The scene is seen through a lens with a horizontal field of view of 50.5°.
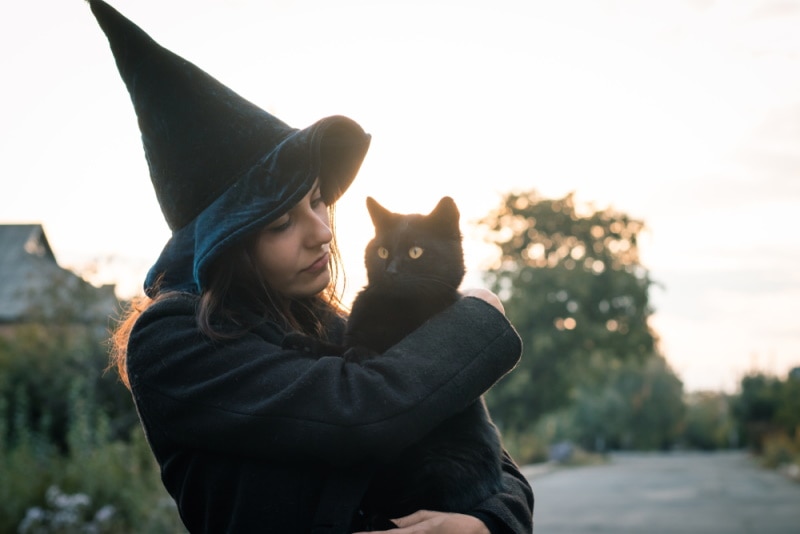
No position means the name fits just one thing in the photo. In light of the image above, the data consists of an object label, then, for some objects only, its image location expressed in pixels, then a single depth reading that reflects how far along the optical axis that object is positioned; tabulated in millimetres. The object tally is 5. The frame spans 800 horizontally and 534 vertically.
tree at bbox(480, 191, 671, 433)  25578
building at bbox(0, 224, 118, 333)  13898
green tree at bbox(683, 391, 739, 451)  36875
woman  1800
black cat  2037
